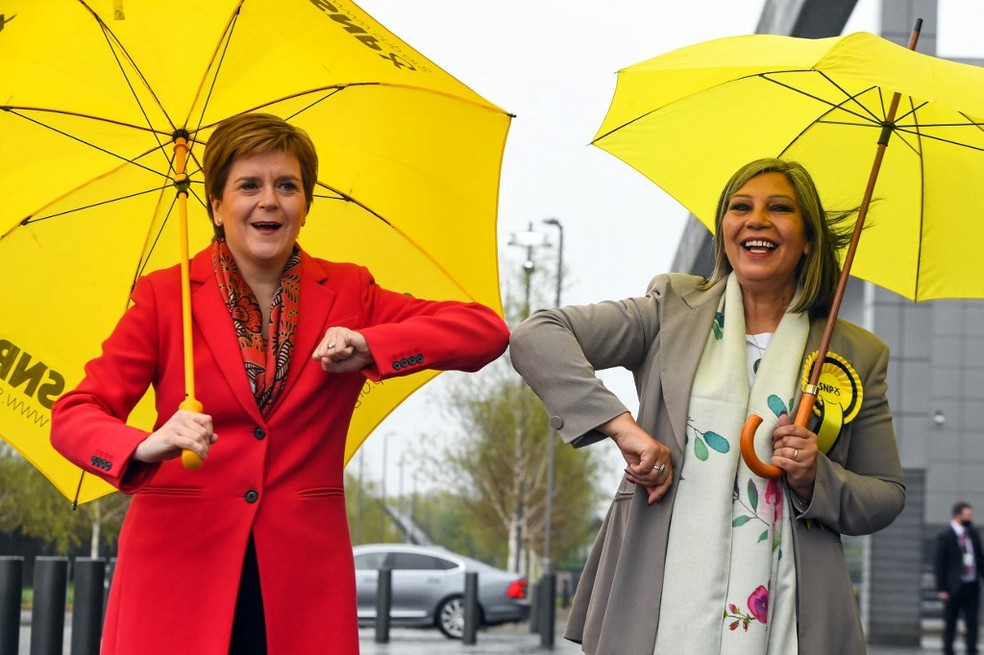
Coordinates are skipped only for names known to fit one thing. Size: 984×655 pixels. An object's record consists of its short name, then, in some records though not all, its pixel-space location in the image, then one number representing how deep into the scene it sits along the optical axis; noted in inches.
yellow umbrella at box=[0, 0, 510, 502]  167.2
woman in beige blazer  154.6
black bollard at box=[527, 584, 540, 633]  1076.5
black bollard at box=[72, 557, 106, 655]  367.9
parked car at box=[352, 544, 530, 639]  978.7
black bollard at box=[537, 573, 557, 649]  860.6
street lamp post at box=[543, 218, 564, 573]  1205.1
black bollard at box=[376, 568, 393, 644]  802.2
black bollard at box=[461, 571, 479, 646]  835.4
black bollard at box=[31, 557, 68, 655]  368.5
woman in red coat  143.2
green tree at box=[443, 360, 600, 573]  1974.7
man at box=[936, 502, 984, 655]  713.6
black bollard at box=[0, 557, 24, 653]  362.6
